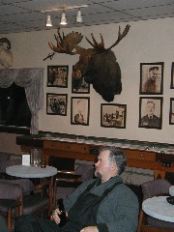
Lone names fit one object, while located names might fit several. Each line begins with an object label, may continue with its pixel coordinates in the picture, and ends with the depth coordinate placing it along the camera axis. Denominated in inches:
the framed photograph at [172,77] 261.4
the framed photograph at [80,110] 300.2
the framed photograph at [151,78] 266.4
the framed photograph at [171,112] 262.4
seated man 122.2
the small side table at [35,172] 197.6
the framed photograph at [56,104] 312.2
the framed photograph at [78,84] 299.6
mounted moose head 279.0
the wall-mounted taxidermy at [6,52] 340.5
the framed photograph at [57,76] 310.5
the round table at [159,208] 137.5
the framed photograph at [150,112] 267.7
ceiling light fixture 223.5
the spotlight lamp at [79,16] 223.1
